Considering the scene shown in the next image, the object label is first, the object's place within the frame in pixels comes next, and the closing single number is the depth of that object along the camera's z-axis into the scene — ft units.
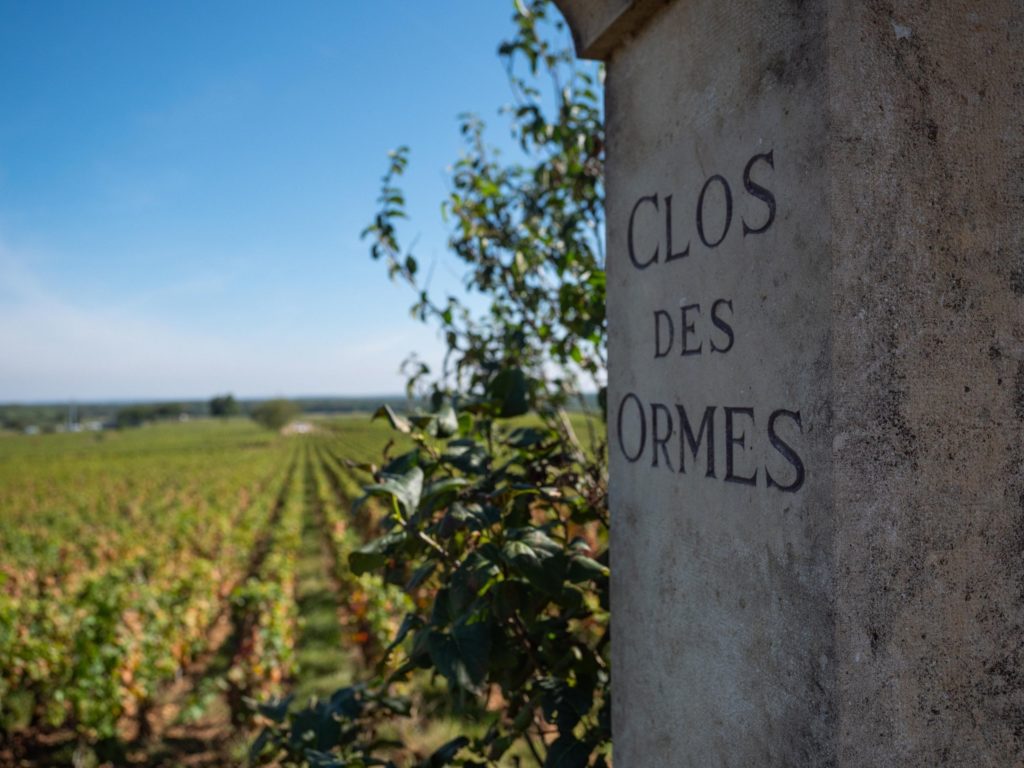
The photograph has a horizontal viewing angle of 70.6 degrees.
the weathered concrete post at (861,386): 3.15
